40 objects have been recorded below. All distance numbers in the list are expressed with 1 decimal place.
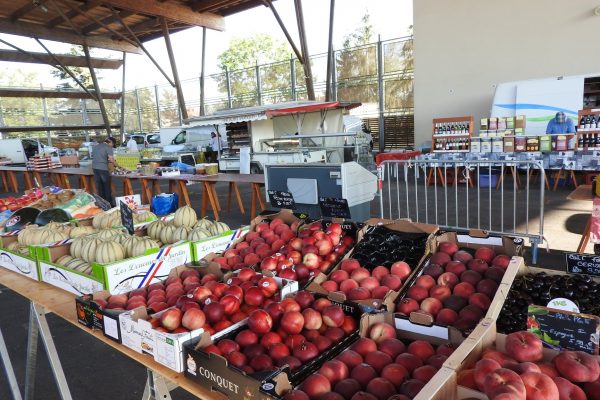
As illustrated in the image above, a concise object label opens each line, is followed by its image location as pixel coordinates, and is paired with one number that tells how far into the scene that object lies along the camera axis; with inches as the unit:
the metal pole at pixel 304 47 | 605.9
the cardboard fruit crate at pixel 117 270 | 96.9
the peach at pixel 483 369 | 48.3
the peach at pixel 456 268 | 86.6
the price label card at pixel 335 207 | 162.9
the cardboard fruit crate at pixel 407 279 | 76.6
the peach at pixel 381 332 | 66.7
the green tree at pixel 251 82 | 948.0
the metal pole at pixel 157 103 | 1259.2
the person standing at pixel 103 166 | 389.1
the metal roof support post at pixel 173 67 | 701.3
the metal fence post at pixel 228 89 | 1042.1
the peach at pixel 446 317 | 73.0
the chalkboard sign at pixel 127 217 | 133.1
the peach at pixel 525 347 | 53.5
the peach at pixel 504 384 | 43.4
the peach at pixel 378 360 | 59.7
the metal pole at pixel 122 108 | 1042.6
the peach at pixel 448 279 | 83.0
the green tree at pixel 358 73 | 799.1
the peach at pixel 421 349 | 61.5
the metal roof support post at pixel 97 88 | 878.7
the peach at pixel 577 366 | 49.6
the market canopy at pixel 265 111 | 542.0
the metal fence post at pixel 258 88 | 959.0
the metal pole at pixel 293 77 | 900.0
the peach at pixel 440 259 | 91.0
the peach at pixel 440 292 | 79.9
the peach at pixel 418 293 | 80.2
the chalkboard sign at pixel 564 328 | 56.4
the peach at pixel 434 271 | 87.1
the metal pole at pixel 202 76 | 827.4
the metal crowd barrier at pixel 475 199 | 258.4
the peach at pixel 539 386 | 45.3
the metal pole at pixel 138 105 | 1316.4
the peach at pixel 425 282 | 82.8
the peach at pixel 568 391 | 47.4
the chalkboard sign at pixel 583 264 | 80.9
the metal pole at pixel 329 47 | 612.9
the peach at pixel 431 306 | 76.4
